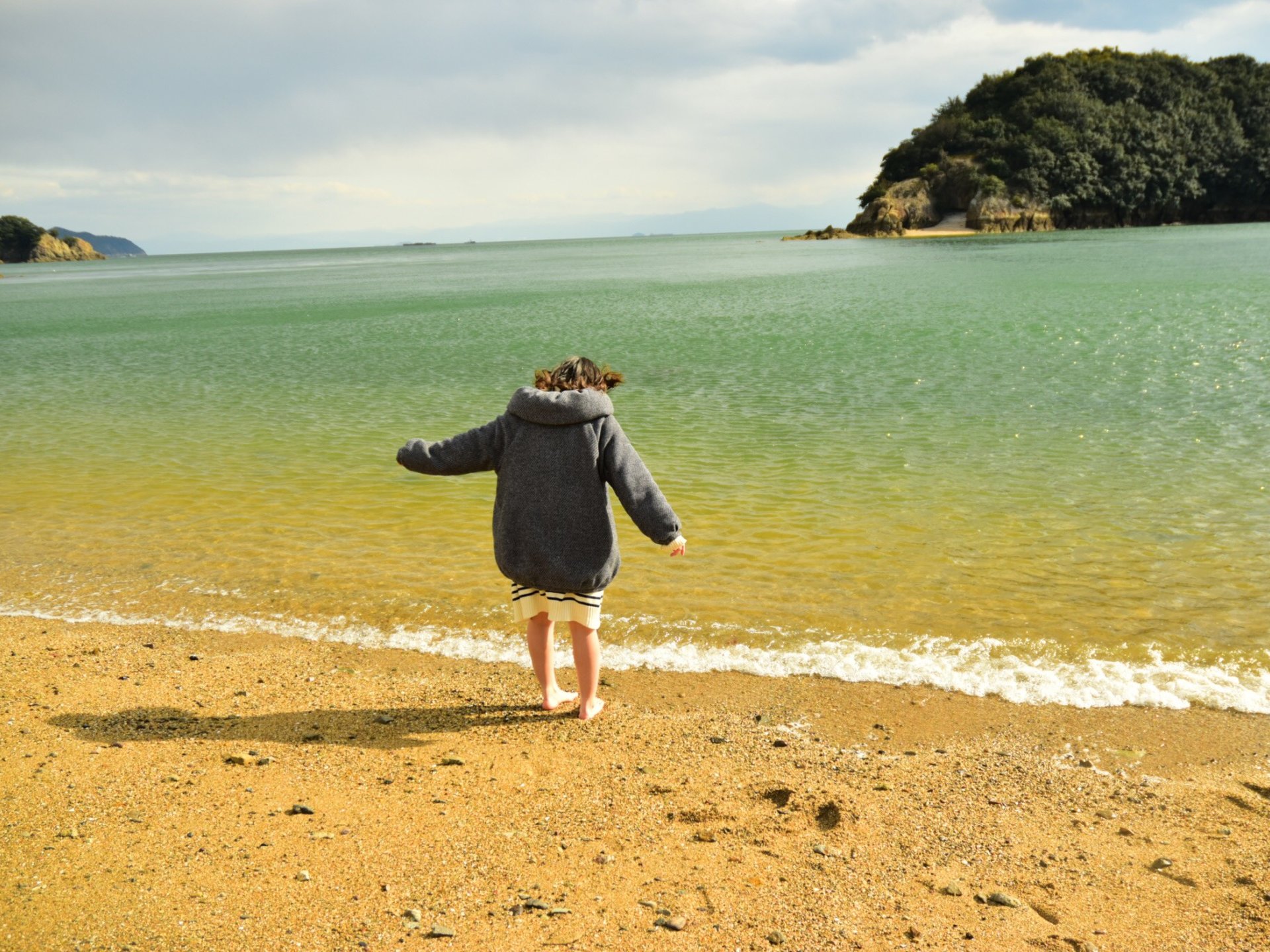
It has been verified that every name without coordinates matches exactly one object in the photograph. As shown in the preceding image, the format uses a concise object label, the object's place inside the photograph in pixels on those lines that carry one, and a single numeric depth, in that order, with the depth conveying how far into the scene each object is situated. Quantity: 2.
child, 4.41
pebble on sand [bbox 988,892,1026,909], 3.35
